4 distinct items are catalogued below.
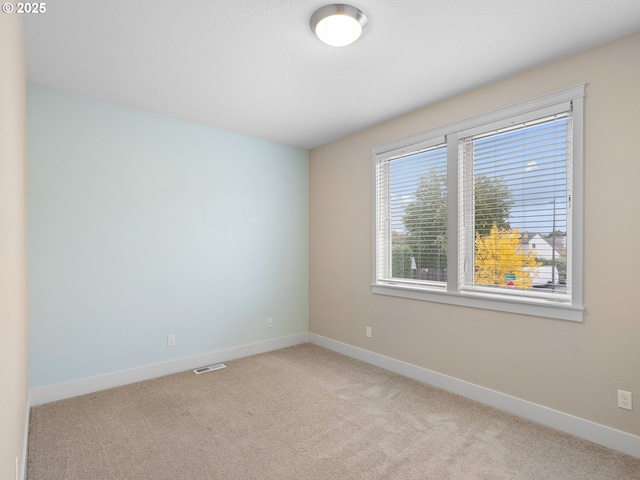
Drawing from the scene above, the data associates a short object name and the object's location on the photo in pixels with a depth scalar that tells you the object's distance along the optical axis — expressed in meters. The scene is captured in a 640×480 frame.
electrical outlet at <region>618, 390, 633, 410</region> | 2.13
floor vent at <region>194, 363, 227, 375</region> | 3.53
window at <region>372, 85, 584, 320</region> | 2.43
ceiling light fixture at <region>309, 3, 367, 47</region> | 1.90
